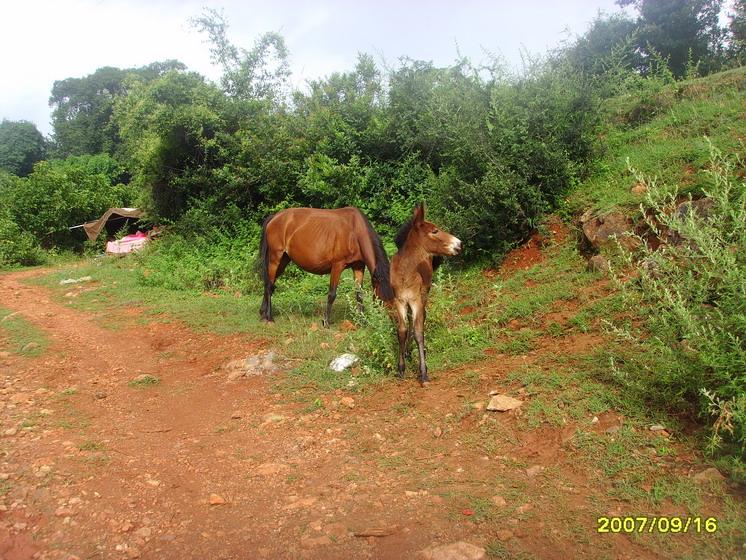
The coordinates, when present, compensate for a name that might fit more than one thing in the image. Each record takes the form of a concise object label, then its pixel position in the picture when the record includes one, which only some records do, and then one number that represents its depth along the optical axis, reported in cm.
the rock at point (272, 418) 485
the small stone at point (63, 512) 319
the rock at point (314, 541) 290
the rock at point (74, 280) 1335
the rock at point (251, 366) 618
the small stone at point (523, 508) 309
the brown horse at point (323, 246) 764
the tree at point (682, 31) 2070
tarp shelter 1991
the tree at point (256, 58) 1817
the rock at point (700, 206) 598
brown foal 555
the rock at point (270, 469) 387
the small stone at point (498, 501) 318
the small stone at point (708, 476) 309
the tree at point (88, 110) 5328
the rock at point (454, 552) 271
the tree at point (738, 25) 1708
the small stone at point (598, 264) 657
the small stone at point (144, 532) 304
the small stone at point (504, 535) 284
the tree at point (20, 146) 5175
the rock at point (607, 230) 685
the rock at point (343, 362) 588
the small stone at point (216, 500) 344
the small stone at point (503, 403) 432
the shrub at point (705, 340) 329
